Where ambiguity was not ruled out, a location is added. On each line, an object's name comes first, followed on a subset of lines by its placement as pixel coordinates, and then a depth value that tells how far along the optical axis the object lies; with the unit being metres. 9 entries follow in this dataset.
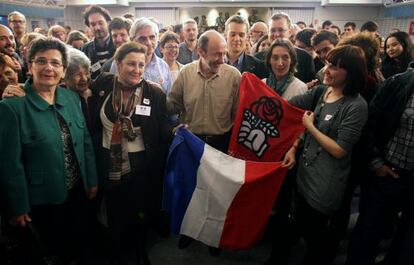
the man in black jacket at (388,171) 1.75
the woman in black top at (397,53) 3.00
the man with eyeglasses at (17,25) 4.36
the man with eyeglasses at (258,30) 4.37
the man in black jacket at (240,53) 2.87
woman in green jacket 1.60
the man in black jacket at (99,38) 3.27
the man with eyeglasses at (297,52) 2.94
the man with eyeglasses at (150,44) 2.79
